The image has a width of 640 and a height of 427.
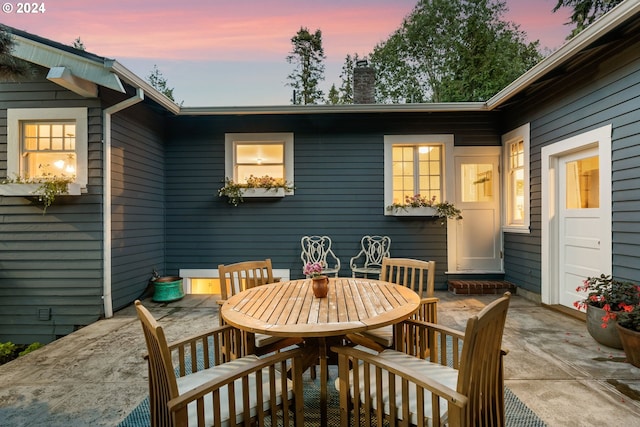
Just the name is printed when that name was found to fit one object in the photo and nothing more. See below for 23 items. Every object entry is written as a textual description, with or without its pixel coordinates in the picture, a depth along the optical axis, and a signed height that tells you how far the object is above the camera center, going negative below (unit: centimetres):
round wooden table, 141 -52
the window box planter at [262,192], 487 +37
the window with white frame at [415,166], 494 +80
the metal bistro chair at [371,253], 482 -60
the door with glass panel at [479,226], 494 -18
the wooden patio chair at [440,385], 104 -69
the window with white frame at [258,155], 501 +99
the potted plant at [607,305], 257 -79
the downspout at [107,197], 370 +22
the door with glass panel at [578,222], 330 -8
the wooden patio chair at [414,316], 193 -68
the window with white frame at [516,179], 436 +54
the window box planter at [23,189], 351 +31
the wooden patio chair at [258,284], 187 -56
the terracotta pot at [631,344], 229 -99
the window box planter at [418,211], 477 +6
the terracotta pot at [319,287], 195 -46
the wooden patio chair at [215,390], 107 -72
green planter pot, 432 -105
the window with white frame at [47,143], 368 +89
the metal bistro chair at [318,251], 489 -58
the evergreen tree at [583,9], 655 +443
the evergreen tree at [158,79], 1280 +573
